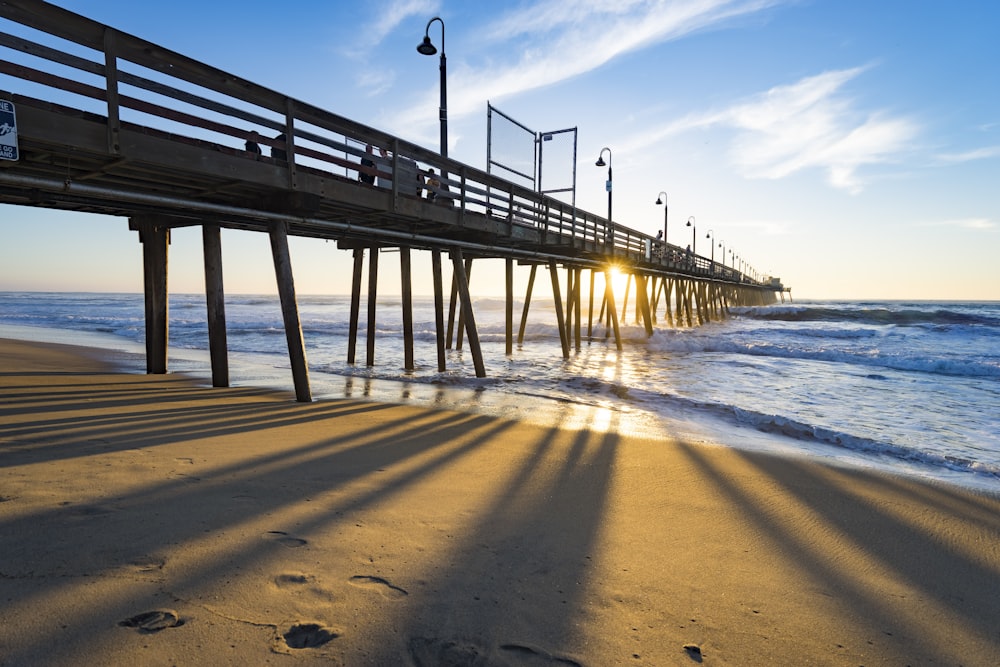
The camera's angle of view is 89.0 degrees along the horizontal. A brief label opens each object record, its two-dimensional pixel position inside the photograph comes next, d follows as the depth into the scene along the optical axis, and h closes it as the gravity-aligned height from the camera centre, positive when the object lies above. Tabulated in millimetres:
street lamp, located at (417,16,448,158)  10539 +4718
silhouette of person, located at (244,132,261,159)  7915 +2606
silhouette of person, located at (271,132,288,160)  6662 +2324
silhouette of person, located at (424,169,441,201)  9133 +2478
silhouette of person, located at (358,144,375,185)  9555 +2756
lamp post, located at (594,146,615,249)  17408 +2707
